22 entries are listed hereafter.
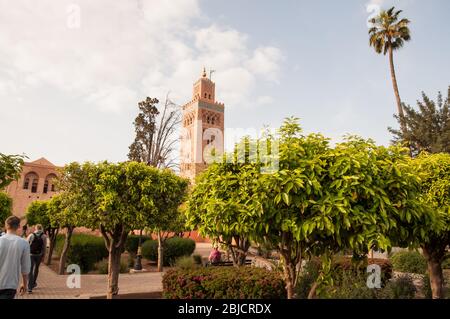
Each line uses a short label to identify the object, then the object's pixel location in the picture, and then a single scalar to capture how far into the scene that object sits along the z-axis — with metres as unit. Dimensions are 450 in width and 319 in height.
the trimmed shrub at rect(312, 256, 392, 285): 10.98
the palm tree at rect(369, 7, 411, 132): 27.11
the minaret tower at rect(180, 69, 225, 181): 77.25
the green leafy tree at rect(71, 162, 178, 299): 9.41
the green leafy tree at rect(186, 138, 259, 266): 4.93
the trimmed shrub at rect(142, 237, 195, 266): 20.58
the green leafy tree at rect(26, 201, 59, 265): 22.06
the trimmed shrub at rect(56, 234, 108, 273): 17.41
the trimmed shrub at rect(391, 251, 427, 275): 17.50
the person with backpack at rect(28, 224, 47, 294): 10.59
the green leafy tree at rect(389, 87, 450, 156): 23.03
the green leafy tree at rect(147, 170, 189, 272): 10.39
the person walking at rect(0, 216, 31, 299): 5.17
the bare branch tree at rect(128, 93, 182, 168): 27.30
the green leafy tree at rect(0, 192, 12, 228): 20.69
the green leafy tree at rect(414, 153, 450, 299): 7.71
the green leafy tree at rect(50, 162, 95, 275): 9.55
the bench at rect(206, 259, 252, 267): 13.35
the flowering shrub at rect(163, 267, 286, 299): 6.53
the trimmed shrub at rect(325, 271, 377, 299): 7.99
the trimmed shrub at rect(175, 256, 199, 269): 15.71
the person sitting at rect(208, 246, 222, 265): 14.21
